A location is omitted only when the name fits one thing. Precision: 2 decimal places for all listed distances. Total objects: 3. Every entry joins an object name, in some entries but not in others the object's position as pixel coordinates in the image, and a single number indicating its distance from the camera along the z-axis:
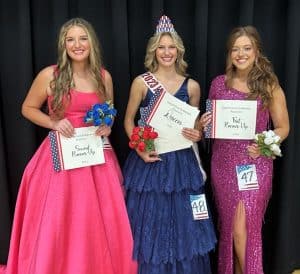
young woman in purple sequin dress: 1.99
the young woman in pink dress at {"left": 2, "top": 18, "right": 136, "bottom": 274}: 1.92
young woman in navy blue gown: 1.93
